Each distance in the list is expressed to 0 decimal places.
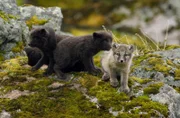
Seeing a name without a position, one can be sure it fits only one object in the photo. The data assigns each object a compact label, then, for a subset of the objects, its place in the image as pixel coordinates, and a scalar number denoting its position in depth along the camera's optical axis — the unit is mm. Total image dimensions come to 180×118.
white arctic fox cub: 13367
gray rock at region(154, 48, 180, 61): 16264
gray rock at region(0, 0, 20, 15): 18359
